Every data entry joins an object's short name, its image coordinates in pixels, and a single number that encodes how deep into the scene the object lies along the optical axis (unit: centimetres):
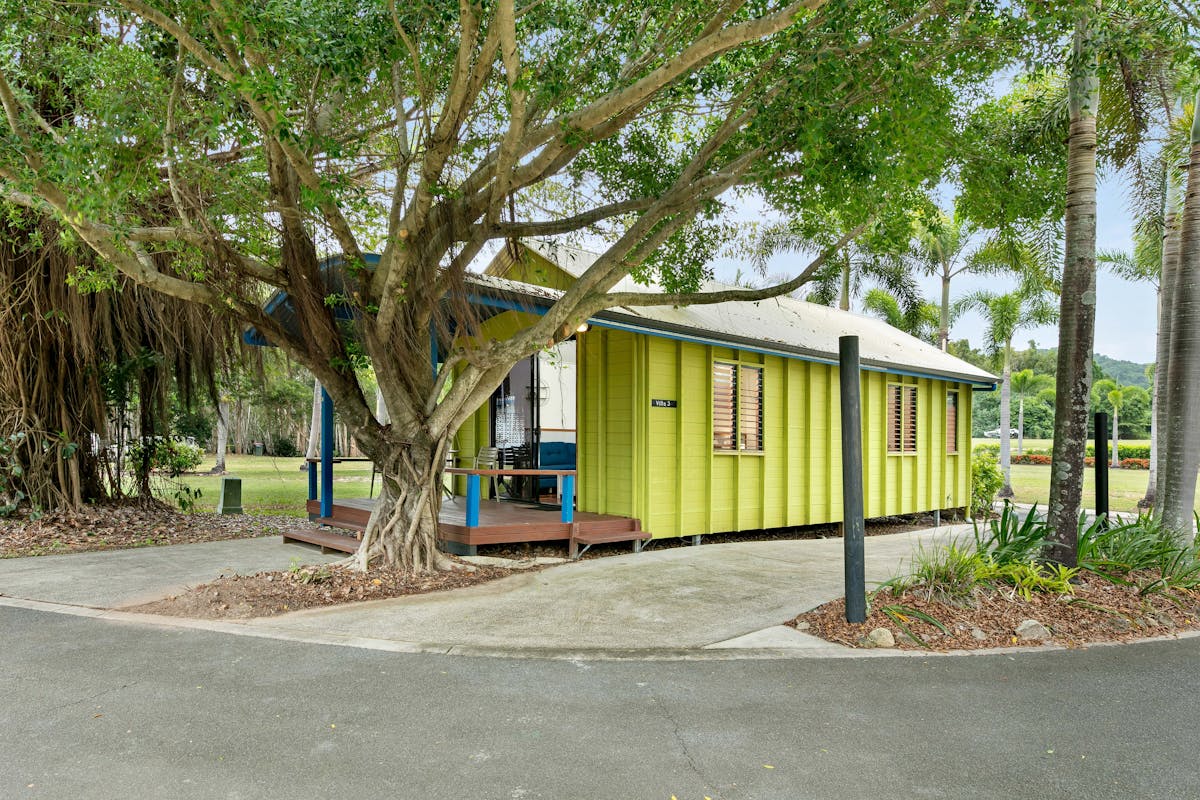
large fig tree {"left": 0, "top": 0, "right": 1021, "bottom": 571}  541
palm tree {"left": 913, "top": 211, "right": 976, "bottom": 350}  2266
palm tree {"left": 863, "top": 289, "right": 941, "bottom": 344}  2391
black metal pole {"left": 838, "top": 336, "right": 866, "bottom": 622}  532
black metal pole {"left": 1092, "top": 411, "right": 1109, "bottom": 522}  820
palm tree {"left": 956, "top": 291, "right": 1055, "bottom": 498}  2258
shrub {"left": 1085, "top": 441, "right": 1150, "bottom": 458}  4107
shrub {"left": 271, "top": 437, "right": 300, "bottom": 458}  3716
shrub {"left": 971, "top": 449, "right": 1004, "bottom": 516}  1528
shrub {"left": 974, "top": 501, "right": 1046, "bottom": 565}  641
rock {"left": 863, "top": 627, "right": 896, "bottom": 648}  509
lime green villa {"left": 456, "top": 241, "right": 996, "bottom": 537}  901
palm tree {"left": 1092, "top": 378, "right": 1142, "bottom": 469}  4106
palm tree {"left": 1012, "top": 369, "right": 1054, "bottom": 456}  3947
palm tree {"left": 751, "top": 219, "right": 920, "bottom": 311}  2148
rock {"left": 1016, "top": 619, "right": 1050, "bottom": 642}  532
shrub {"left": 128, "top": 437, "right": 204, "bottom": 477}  1123
